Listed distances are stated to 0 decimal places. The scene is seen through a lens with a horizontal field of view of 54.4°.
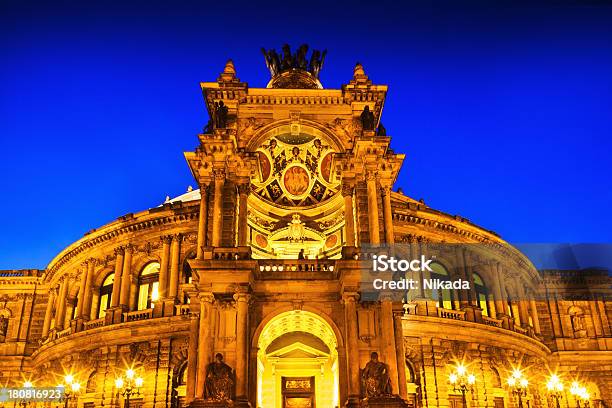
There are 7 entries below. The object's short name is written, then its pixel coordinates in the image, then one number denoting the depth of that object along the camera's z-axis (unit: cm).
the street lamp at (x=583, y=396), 4203
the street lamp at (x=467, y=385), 2870
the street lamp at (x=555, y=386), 2946
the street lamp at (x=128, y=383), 2333
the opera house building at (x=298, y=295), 2359
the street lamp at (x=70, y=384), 2744
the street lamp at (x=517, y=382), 2903
